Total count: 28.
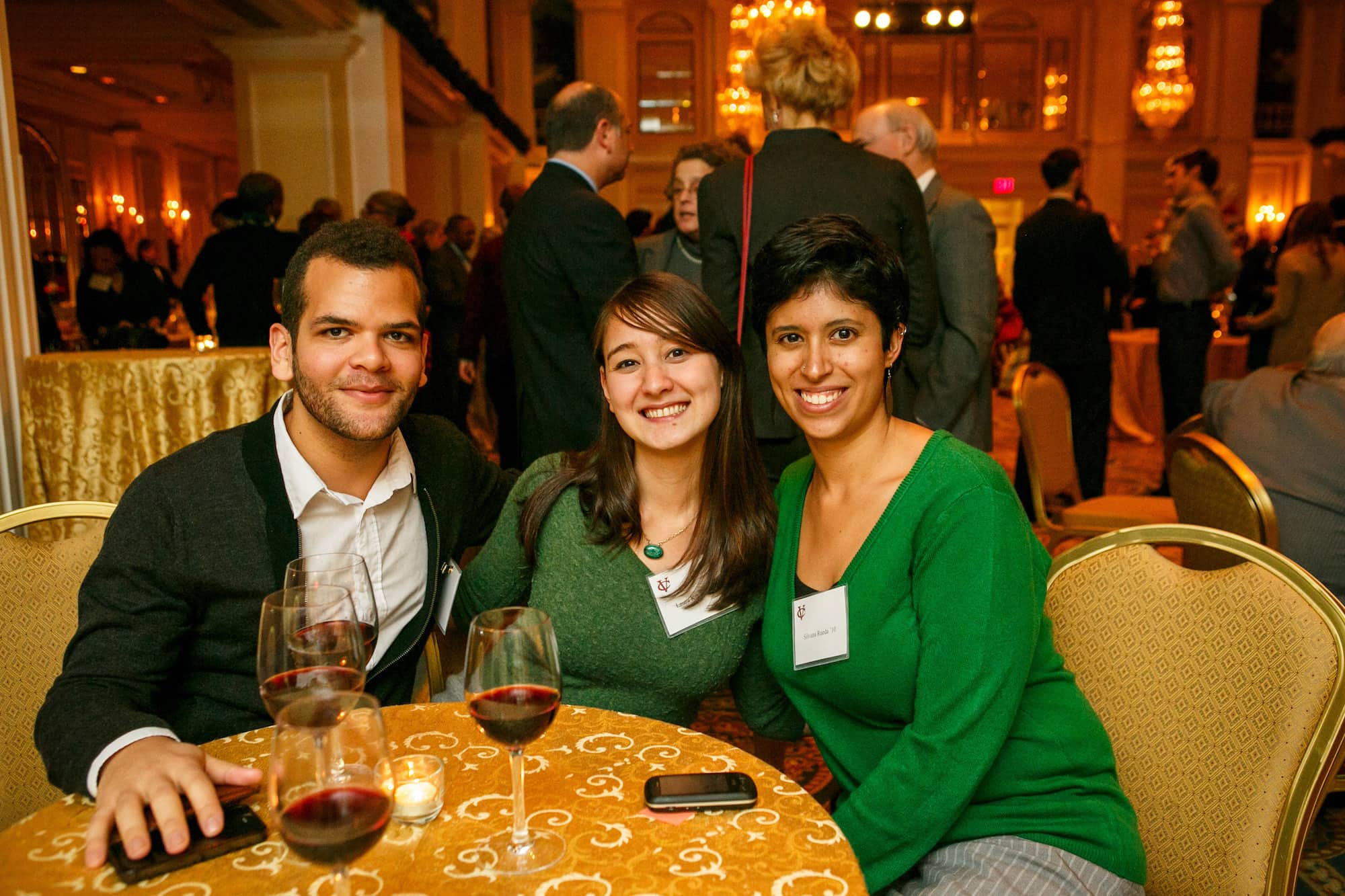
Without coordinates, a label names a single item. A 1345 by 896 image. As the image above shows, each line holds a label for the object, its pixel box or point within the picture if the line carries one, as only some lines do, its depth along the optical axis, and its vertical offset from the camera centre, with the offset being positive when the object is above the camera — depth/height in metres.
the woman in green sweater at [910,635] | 1.30 -0.49
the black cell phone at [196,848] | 0.97 -0.57
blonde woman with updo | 2.54 +0.27
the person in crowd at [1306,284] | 5.29 +0.00
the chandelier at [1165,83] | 10.11 +2.11
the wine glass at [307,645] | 1.04 -0.38
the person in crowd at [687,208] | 3.58 +0.30
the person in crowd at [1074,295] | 4.36 -0.04
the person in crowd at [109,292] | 6.39 +0.03
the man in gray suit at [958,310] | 3.16 -0.07
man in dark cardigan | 1.41 -0.35
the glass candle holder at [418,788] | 1.08 -0.57
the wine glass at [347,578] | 1.17 -0.34
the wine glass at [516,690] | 0.99 -0.41
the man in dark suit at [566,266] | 3.03 +0.08
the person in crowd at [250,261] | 4.20 +0.15
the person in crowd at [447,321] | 5.85 -0.17
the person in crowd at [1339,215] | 6.11 +0.44
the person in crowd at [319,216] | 4.71 +0.39
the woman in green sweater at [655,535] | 1.61 -0.42
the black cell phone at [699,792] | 1.08 -0.56
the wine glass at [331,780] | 0.78 -0.40
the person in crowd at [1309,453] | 2.25 -0.40
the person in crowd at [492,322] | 4.82 -0.14
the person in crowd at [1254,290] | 6.13 -0.03
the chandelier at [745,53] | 8.80 +2.34
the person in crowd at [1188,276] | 5.04 +0.06
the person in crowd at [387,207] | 4.96 +0.44
